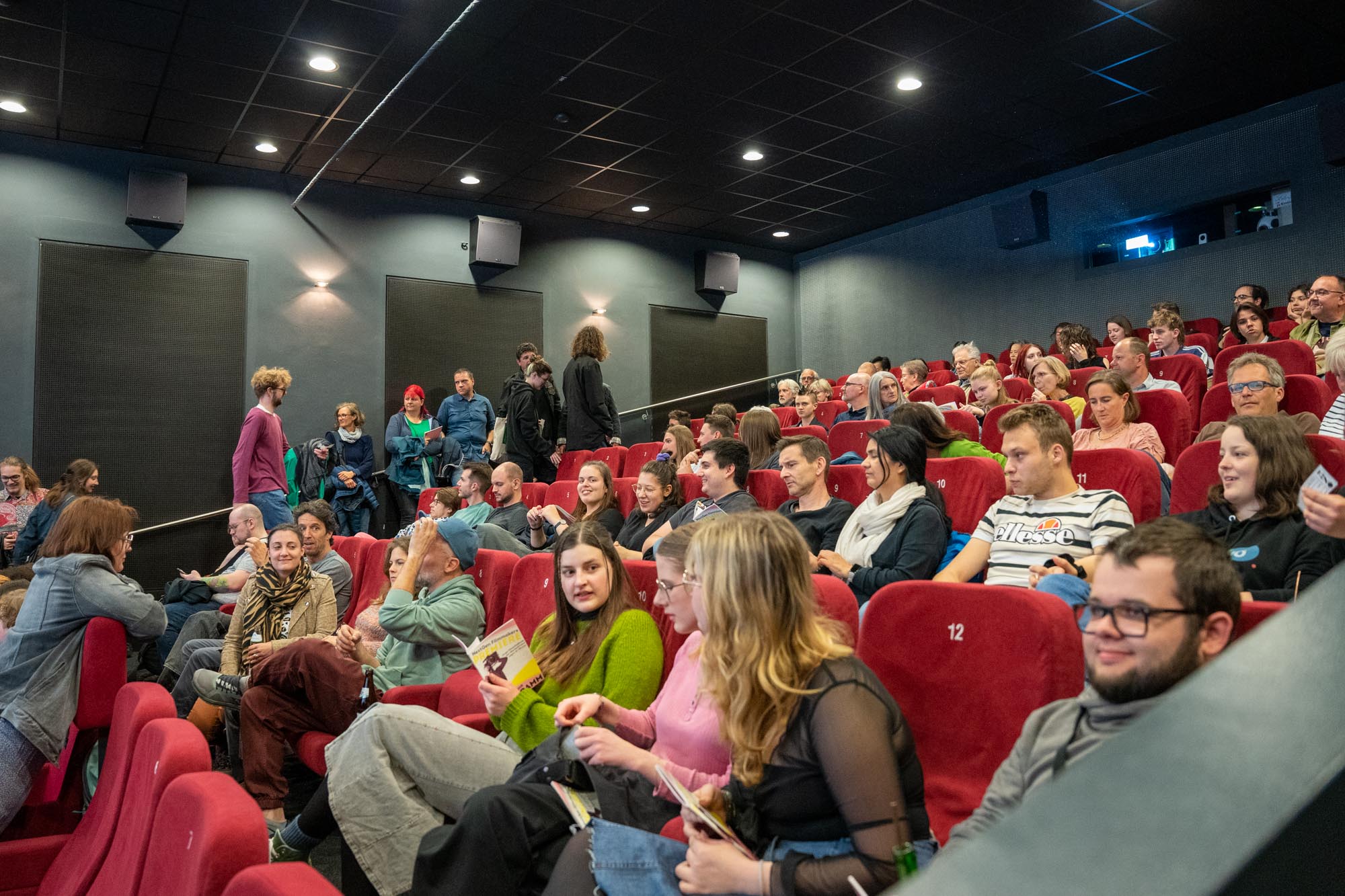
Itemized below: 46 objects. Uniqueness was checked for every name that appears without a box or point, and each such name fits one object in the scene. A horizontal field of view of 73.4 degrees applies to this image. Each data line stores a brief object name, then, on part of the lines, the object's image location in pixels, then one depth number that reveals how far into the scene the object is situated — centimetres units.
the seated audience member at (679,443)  501
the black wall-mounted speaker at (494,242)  858
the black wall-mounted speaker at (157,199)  705
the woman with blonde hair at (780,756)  124
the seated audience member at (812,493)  320
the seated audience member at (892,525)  271
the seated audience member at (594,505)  431
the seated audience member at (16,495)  586
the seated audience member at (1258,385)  351
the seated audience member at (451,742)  197
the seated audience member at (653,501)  397
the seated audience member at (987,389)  504
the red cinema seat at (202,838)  116
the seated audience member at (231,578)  409
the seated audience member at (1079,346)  619
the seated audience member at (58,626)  241
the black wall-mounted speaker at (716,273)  1002
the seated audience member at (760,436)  458
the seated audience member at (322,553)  381
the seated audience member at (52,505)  555
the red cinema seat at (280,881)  97
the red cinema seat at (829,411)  660
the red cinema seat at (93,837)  198
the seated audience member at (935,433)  362
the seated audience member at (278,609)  324
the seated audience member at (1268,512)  204
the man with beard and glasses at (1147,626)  118
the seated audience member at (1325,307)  468
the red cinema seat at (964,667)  159
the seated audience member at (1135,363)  457
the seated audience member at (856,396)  540
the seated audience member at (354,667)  269
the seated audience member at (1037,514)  245
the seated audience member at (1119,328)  605
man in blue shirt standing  750
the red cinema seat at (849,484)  376
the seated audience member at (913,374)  637
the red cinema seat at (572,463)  648
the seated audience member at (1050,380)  504
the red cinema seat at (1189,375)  467
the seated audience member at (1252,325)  543
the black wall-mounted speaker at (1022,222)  847
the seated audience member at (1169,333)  541
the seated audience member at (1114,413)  364
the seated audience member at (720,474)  364
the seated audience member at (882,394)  504
